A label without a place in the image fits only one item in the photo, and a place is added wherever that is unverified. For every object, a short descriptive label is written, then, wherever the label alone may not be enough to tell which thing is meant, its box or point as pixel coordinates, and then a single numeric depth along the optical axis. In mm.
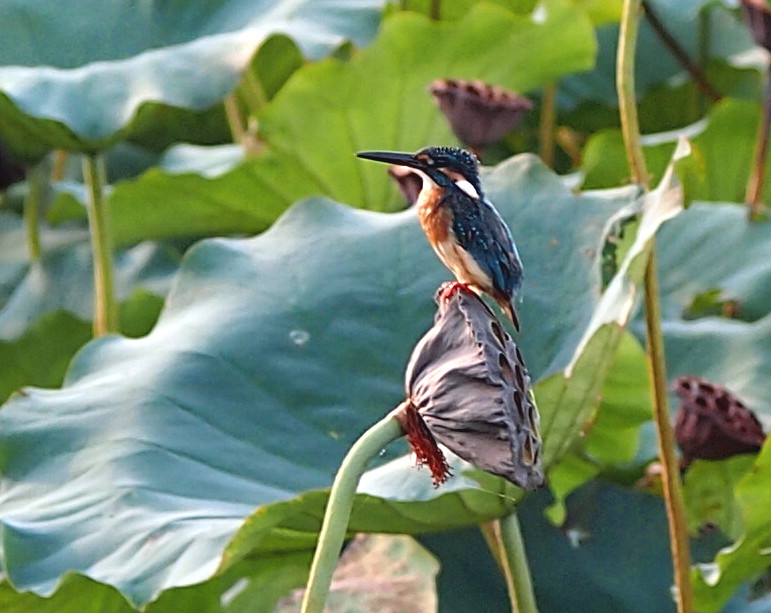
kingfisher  7748
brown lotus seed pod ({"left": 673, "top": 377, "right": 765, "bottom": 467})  8040
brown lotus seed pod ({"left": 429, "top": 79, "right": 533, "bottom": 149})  8270
